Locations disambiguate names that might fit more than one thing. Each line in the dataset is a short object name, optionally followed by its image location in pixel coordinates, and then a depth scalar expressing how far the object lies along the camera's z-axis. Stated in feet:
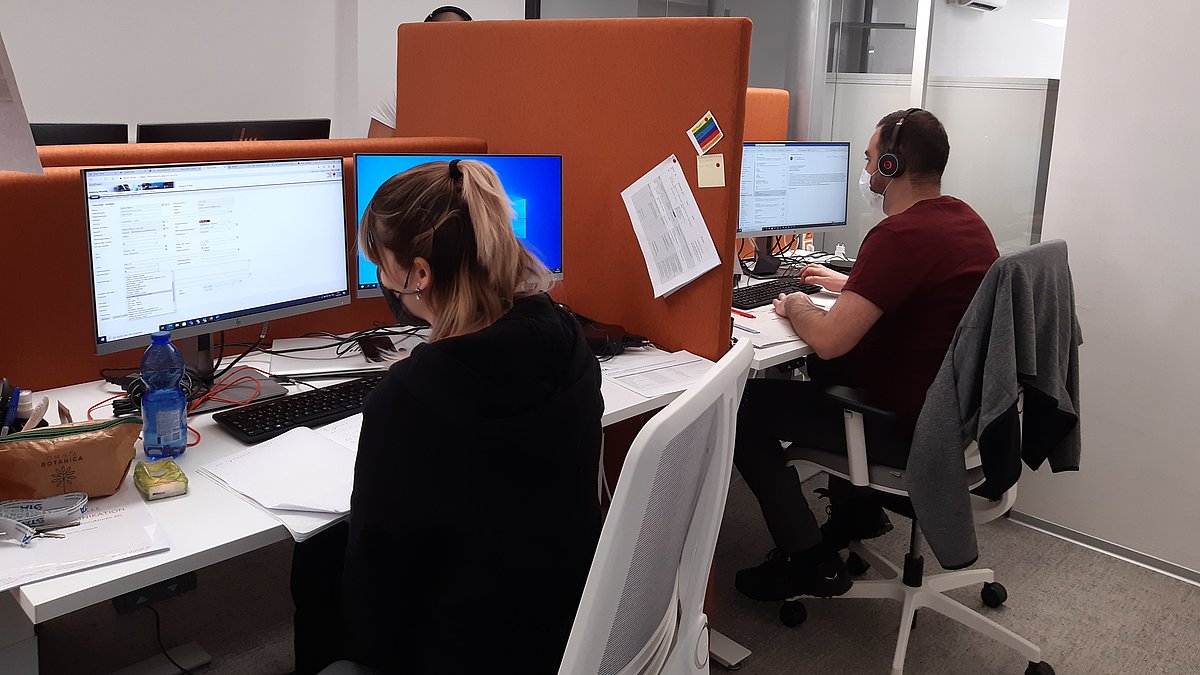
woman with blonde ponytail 3.71
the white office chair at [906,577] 7.04
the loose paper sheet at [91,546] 3.84
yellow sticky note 6.90
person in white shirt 12.31
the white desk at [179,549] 3.73
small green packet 4.55
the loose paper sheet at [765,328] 7.77
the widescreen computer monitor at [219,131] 7.01
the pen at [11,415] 4.57
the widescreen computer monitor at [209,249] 5.19
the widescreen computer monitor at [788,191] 9.92
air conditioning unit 11.53
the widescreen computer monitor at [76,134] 6.61
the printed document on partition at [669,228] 7.09
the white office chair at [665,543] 2.88
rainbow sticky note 6.86
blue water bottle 4.89
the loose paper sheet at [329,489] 4.36
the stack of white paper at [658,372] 6.49
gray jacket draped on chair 6.26
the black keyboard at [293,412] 5.32
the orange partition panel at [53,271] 5.57
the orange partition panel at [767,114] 10.99
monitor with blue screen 6.97
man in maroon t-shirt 7.14
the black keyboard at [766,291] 8.88
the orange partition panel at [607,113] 6.90
